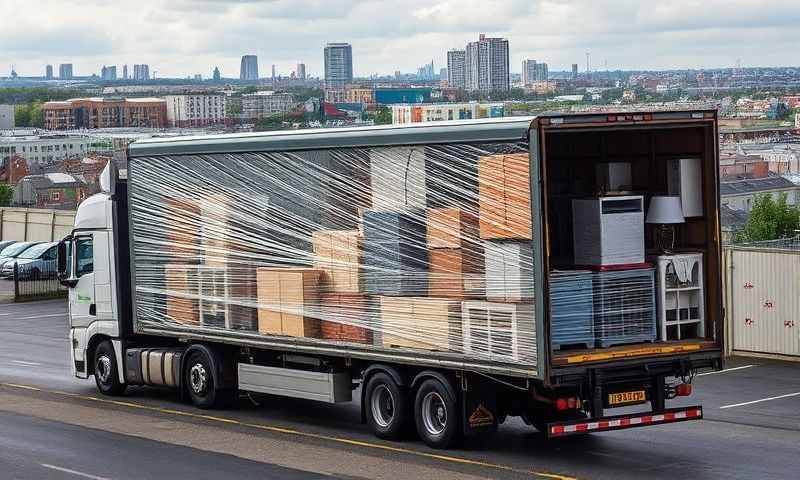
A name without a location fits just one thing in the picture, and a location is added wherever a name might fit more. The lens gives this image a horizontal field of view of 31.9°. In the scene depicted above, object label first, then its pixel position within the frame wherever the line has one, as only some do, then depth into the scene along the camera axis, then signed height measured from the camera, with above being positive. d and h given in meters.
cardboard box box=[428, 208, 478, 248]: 15.75 +0.06
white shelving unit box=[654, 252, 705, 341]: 15.84 -0.82
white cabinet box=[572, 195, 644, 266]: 15.59 -0.03
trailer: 15.15 -0.40
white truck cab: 22.25 -0.52
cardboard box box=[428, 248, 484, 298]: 15.74 -0.45
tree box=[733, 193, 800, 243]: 52.65 +0.05
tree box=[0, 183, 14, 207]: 94.50 +3.68
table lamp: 16.23 +0.12
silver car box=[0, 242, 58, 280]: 46.72 -0.56
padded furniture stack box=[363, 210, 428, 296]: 16.45 -0.23
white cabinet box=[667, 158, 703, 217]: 16.41 +0.49
